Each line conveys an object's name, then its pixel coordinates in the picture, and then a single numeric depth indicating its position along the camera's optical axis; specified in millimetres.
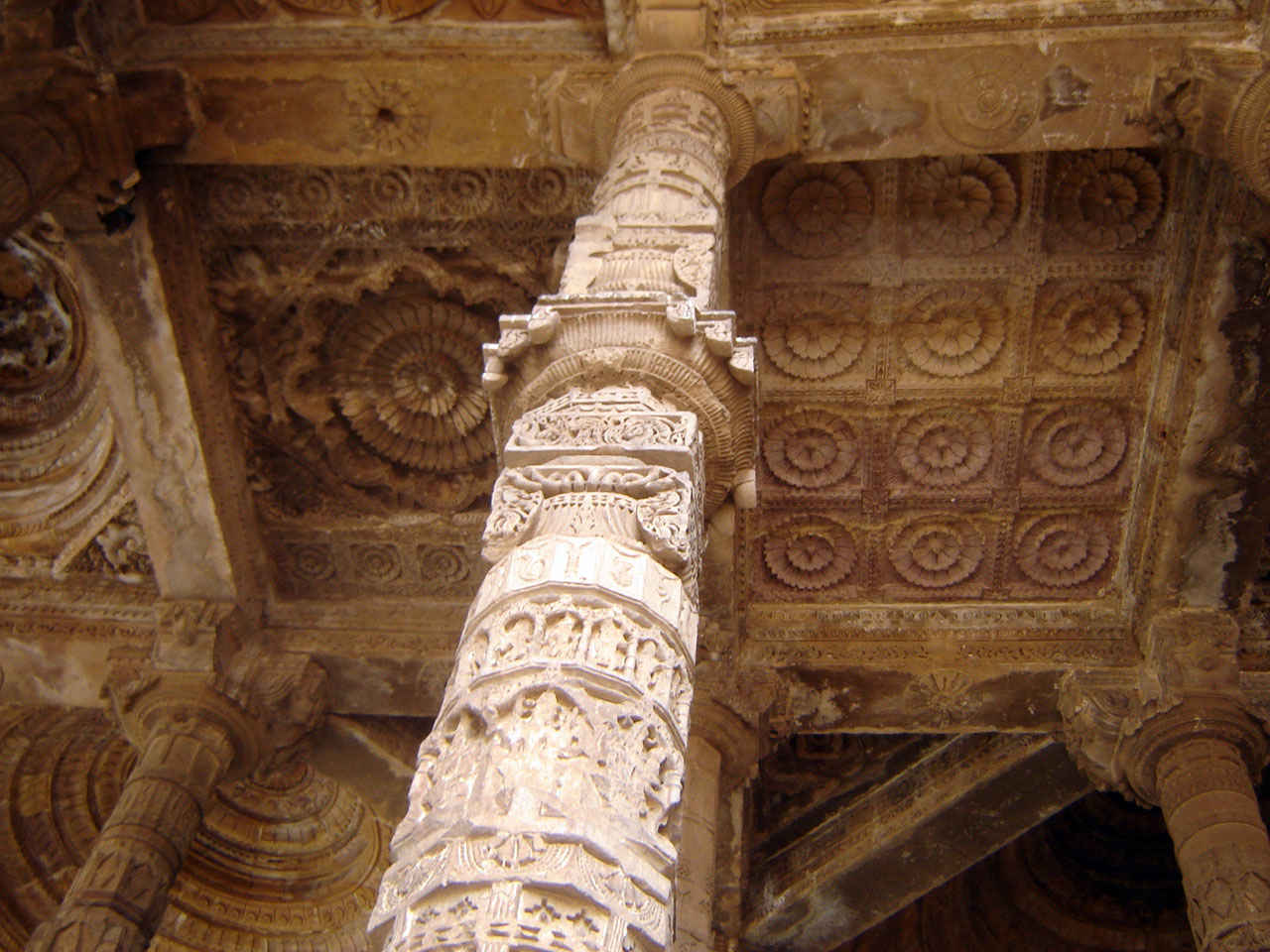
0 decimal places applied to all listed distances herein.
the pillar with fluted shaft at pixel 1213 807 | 4637
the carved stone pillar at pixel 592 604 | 2109
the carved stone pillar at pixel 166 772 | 5020
